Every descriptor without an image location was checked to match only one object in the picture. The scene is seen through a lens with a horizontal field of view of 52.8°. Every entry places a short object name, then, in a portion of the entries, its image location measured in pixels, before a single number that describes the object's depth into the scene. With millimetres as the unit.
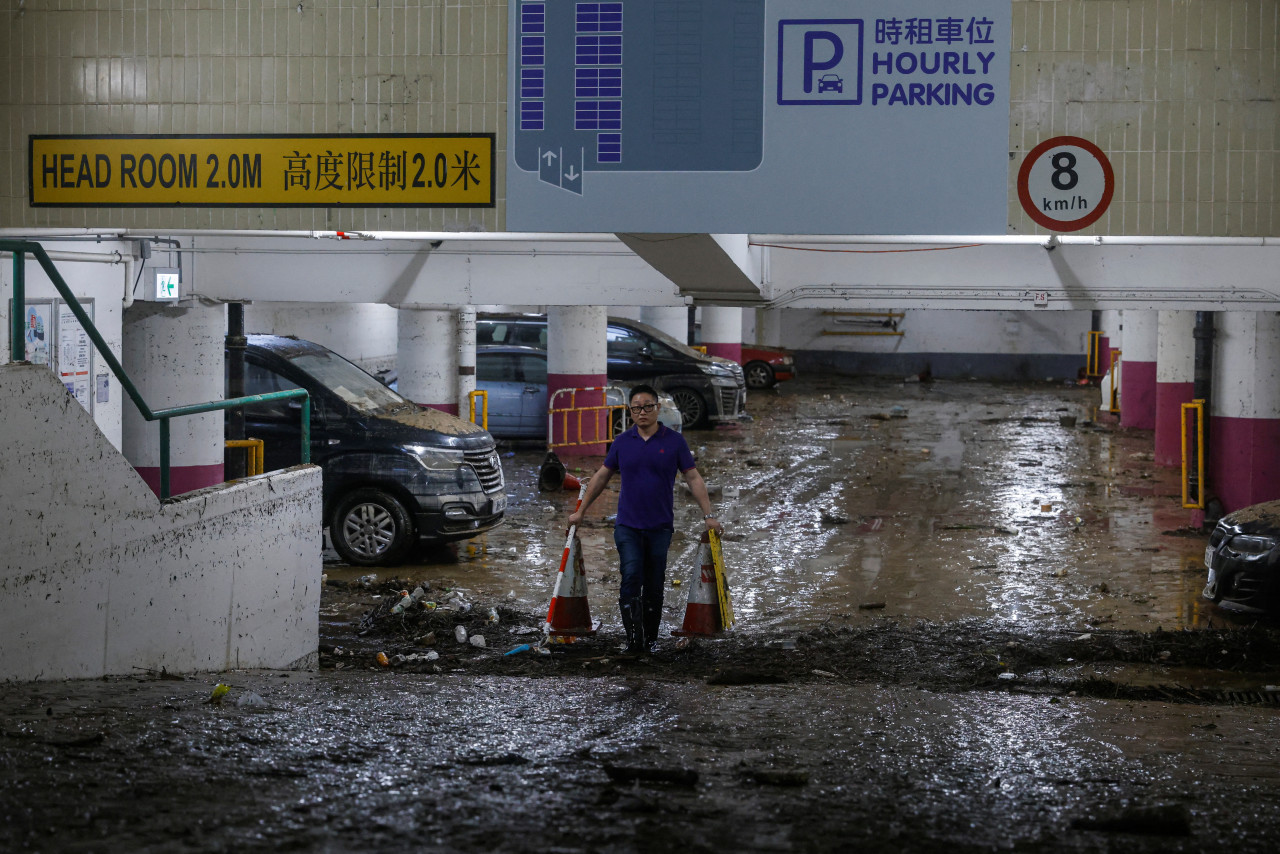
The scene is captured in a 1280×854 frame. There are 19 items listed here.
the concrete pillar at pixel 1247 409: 12891
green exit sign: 11922
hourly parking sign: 7273
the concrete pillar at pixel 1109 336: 28922
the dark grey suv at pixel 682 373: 21844
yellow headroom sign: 7762
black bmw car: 8977
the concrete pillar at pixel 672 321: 25234
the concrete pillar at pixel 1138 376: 21734
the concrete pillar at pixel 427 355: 17297
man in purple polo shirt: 7566
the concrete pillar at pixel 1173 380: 17484
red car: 29531
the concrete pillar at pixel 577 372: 18750
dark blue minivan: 11000
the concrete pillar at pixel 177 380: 11961
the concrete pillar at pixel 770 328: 34812
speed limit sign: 7371
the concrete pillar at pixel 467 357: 17688
